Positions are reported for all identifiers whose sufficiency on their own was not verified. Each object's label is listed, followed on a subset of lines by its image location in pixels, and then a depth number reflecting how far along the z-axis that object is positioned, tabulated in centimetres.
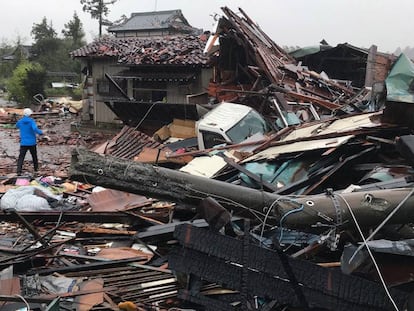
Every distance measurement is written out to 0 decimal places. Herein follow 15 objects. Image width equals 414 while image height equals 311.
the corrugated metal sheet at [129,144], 1067
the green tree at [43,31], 4331
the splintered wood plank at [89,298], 393
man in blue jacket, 1014
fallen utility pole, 311
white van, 925
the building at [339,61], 1568
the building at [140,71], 1688
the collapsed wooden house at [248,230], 320
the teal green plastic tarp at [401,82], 499
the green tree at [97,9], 4280
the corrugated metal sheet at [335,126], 648
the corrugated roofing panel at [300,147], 572
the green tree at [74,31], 4306
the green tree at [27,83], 3086
